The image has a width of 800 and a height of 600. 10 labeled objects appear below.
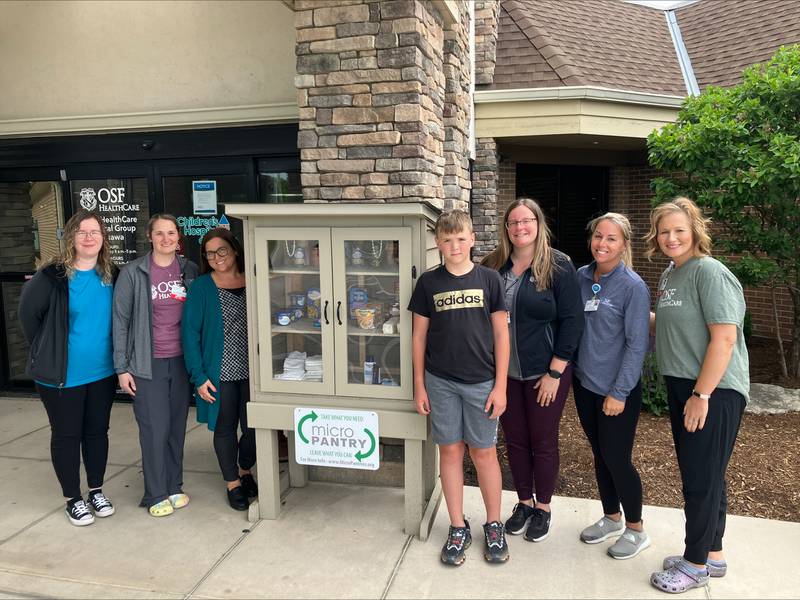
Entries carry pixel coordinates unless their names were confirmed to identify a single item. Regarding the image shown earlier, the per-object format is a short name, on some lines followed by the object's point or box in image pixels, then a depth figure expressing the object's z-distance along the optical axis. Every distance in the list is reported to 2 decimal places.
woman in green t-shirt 2.75
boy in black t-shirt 3.13
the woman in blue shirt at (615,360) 3.09
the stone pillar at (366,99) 3.92
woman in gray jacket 3.73
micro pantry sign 3.57
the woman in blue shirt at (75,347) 3.61
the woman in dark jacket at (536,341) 3.22
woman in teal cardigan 3.76
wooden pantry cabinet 3.47
